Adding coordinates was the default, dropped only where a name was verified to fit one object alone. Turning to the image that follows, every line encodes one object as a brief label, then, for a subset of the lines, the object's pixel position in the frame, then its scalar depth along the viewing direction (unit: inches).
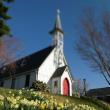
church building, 690.0
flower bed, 98.0
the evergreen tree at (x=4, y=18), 445.1
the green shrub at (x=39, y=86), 600.0
